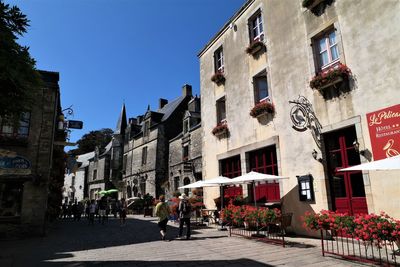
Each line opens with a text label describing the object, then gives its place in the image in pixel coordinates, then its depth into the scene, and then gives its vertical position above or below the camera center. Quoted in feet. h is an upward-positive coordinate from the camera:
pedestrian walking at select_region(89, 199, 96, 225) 57.27 -1.46
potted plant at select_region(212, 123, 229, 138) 45.43 +10.88
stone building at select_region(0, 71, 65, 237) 38.47 +4.55
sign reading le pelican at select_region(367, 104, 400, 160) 22.66 +5.15
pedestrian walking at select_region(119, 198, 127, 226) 49.41 -1.89
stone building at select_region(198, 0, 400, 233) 24.00 +9.98
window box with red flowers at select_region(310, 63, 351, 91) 26.96 +11.24
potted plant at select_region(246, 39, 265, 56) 39.05 +20.14
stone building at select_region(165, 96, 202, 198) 71.05 +12.50
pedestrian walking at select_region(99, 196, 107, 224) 58.81 -0.59
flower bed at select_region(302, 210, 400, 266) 16.63 -1.79
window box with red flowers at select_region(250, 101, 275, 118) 36.19 +11.15
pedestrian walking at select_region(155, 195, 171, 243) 32.32 -1.21
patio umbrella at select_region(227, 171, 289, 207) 30.53 +2.40
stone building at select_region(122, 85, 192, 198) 91.06 +17.73
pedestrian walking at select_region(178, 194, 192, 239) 33.45 -1.07
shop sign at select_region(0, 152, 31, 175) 38.58 +5.24
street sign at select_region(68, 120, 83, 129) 46.14 +12.29
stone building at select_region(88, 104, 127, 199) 124.06 +16.73
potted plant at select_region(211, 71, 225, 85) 47.68 +19.66
